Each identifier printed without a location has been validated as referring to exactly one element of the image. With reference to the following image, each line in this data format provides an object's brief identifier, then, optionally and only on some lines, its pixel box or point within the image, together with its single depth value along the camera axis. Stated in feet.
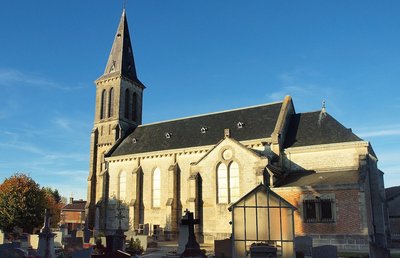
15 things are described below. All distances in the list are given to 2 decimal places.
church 86.02
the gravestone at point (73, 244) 65.16
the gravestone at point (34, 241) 86.75
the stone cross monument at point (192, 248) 47.96
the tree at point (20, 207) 123.85
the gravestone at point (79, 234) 94.63
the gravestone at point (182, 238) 68.33
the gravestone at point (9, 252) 47.47
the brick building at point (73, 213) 247.35
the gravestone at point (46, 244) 54.95
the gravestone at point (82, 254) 47.37
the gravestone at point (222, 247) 62.54
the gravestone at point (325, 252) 50.72
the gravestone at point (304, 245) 64.39
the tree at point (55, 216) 190.82
